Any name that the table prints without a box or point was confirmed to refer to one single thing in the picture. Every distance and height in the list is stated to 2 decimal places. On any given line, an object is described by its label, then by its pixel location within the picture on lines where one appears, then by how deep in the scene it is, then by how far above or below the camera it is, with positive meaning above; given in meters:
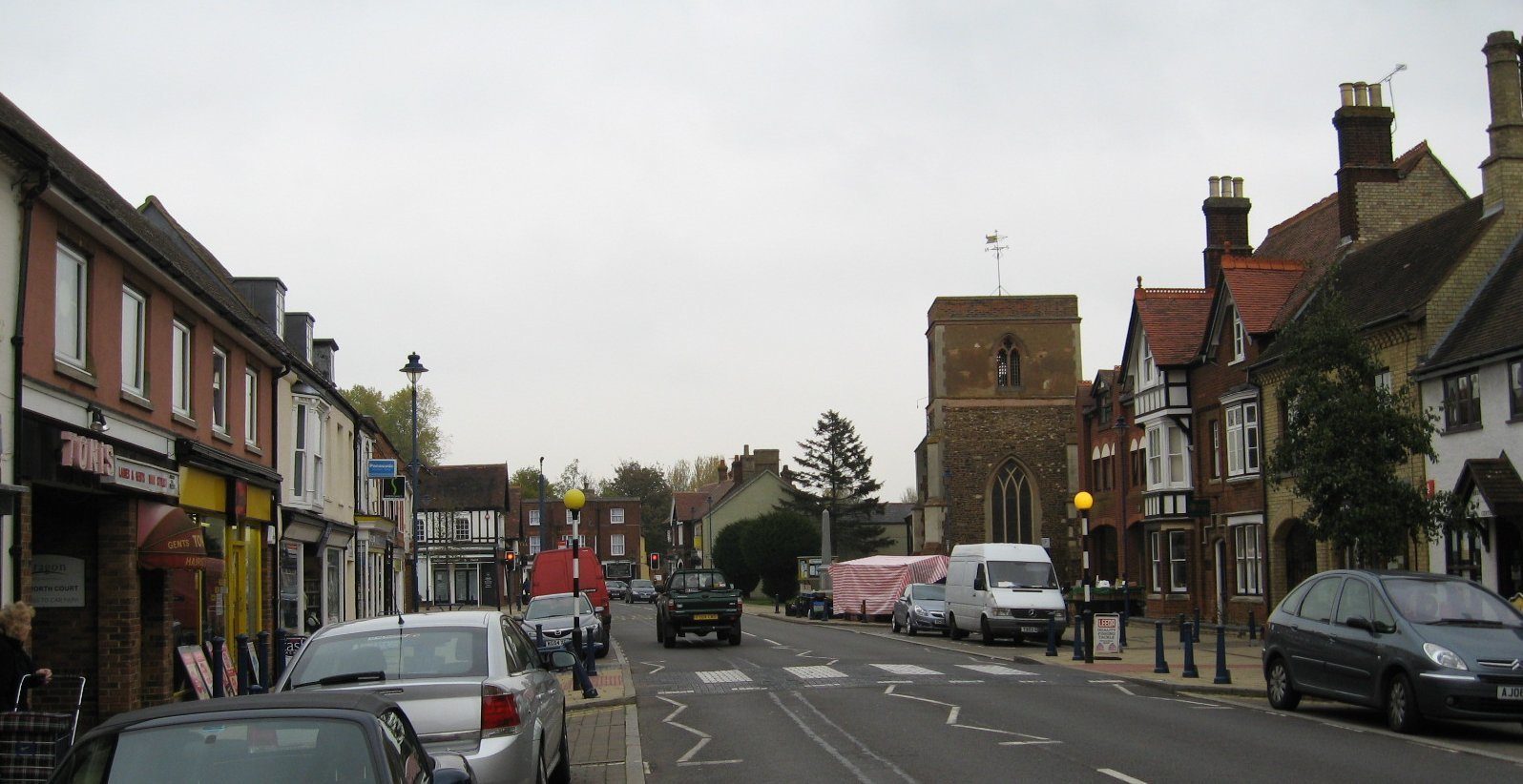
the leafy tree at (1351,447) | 19.69 +0.81
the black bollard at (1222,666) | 19.73 -2.34
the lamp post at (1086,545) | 24.66 -0.85
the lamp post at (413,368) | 32.19 +3.61
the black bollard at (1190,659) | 20.52 -2.32
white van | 31.14 -1.93
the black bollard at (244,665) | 15.93 -1.68
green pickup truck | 31.64 -2.19
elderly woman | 9.83 -0.91
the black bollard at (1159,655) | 21.97 -2.42
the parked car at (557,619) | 27.33 -2.14
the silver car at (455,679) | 8.30 -1.02
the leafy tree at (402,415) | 92.00 +7.43
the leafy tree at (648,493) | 129.75 +2.28
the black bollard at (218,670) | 15.55 -1.70
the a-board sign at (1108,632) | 26.34 -2.41
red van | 34.25 -1.48
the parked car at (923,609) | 36.47 -2.64
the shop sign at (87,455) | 13.37 +0.74
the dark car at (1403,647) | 13.09 -1.49
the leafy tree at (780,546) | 70.25 -1.64
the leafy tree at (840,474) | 90.06 +2.59
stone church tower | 60.38 +3.89
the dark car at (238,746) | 5.23 -0.86
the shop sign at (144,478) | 14.85 +0.55
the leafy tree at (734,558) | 76.19 -2.46
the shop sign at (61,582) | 15.44 -0.60
